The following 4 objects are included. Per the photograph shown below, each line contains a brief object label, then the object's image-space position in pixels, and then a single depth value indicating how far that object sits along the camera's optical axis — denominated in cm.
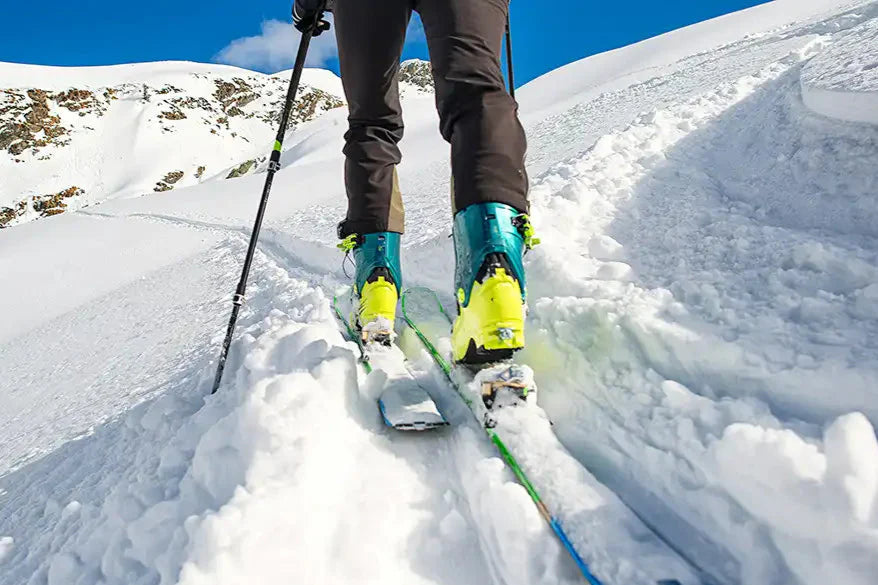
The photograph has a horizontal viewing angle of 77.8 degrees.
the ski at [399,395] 133
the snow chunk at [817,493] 70
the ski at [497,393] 118
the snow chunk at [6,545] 135
